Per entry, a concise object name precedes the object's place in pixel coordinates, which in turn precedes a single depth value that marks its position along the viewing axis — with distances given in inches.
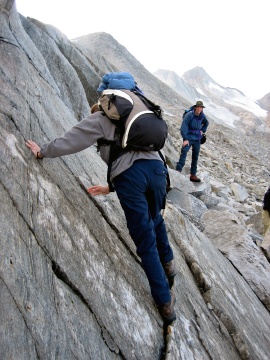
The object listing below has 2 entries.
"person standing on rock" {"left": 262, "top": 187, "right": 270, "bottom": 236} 396.8
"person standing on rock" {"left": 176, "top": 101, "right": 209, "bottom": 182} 455.7
